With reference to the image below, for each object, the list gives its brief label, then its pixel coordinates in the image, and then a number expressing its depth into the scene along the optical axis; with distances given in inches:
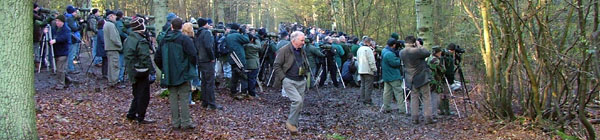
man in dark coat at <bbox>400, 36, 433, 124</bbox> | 334.3
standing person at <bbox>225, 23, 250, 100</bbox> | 418.0
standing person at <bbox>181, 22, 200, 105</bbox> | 294.6
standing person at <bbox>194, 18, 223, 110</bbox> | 350.6
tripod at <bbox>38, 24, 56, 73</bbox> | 399.2
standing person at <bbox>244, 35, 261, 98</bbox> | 436.5
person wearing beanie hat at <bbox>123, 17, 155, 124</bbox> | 267.4
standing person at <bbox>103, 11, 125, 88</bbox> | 380.5
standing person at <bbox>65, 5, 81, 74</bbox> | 433.4
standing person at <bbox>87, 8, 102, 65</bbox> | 496.1
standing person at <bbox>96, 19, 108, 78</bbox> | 415.5
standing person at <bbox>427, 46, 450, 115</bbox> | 357.4
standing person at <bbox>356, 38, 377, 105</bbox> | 423.2
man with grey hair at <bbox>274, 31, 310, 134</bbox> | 287.1
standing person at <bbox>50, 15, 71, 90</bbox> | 378.0
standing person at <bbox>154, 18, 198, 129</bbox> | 259.9
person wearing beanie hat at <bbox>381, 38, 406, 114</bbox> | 379.2
